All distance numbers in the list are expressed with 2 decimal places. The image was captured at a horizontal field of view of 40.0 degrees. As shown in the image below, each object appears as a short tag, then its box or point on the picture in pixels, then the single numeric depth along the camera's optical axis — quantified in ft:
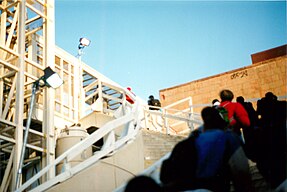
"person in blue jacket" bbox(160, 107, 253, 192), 11.09
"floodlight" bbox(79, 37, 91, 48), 48.16
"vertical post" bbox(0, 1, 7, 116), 36.63
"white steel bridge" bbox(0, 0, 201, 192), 25.93
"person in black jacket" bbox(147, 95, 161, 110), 47.58
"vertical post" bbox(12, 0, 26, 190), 32.83
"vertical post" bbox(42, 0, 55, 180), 35.96
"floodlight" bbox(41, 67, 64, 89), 26.55
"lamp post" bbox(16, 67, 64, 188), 26.55
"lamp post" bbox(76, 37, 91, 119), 48.32
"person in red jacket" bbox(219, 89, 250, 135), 16.83
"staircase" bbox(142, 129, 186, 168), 28.43
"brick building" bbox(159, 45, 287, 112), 60.35
